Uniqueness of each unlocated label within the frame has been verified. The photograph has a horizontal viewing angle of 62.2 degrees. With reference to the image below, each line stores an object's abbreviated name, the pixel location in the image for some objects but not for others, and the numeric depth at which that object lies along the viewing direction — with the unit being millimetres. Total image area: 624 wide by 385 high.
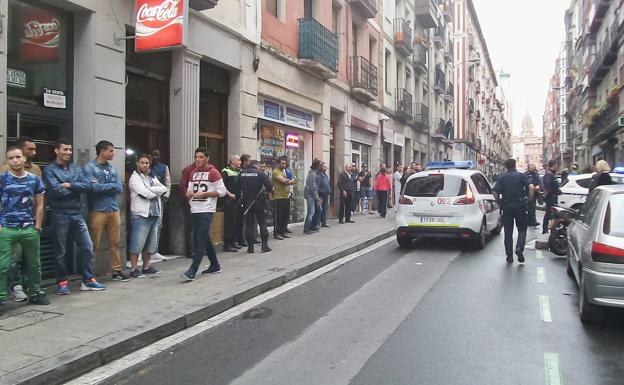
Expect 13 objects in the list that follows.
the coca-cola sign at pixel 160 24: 7828
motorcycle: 9594
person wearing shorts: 7395
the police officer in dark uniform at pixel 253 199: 9750
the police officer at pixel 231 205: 10080
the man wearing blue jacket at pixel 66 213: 6207
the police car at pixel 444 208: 10289
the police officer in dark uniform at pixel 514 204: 8859
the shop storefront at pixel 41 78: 6781
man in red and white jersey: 7223
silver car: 4898
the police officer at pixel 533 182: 13469
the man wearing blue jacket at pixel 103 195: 6733
